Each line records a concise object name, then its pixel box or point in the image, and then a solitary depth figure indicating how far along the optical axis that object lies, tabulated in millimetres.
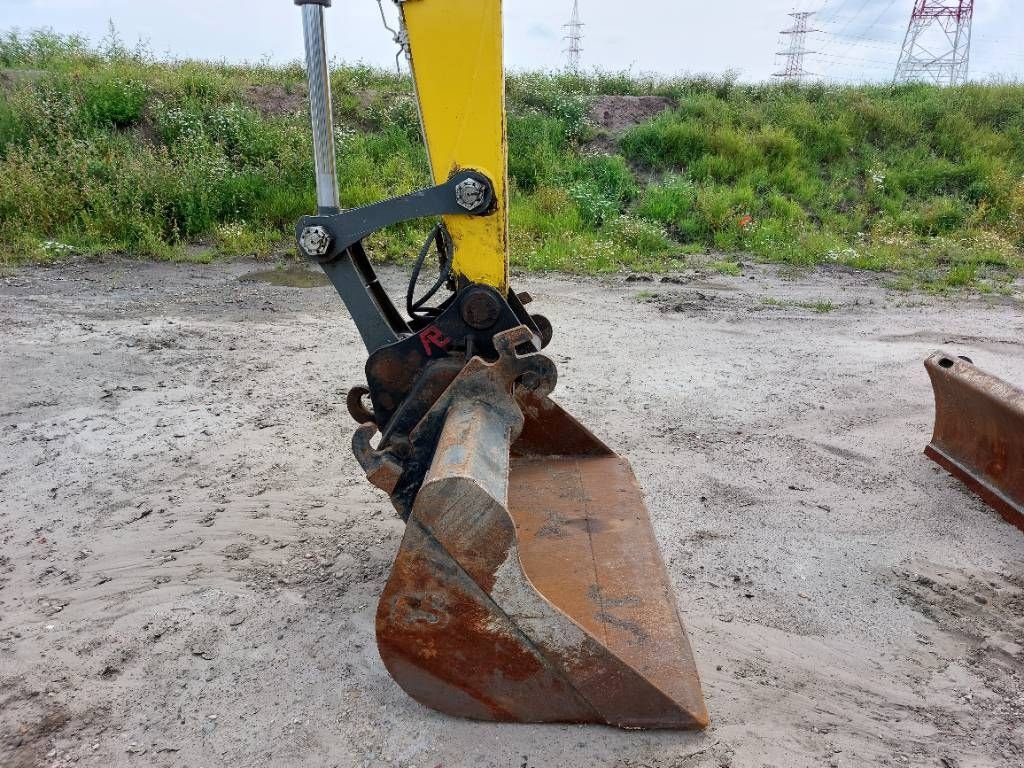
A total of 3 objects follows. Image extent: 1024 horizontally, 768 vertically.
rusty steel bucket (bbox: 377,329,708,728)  1922
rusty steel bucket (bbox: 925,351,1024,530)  3459
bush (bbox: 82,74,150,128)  10611
